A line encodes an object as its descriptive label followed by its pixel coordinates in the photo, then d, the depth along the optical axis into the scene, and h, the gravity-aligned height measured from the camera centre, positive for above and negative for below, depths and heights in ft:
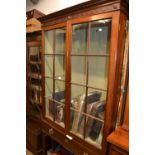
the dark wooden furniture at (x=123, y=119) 3.11 -1.40
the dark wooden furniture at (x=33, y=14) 6.71 +2.62
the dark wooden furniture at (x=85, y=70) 3.29 -0.14
